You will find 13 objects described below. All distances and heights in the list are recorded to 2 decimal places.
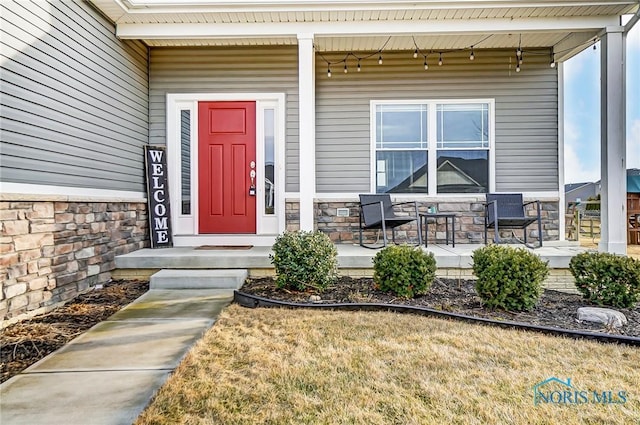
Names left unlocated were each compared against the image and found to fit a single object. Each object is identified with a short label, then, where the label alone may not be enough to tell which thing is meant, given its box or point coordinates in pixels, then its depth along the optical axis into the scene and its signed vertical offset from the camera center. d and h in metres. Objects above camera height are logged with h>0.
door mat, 4.99 -0.48
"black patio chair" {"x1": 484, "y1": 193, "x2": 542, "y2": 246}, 5.30 +0.00
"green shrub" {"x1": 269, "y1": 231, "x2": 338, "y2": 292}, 3.69 -0.50
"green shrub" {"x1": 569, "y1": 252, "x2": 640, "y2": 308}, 3.25 -0.61
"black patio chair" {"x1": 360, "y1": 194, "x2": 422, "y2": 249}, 4.98 -0.06
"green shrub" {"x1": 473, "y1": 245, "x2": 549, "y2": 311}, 3.15 -0.58
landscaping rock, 2.92 -0.84
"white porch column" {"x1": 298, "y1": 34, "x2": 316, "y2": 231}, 4.64 +1.08
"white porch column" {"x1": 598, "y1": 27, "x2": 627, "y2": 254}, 4.44 +0.80
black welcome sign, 5.21 +0.21
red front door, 5.46 +0.65
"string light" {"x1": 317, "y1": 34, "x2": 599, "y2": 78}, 5.47 +2.25
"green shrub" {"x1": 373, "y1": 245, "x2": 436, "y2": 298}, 3.54 -0.57
